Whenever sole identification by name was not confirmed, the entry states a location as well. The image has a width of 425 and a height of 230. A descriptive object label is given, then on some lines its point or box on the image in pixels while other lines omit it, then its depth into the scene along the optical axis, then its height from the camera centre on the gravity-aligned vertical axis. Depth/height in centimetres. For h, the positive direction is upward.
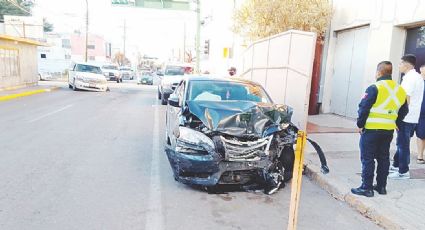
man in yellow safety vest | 454 -53
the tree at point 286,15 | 1194 +210
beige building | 1902 -4
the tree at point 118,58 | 9300 +211
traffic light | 2342 +151
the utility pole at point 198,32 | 2328 +264
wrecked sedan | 468 -99
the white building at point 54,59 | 4644 +57
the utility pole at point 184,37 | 6094 +554
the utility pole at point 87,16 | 4068 +561
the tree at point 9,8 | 5775 +876
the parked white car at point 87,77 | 2059 -78
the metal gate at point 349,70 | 1085 +25
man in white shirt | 540 -54
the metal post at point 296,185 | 333 -104
